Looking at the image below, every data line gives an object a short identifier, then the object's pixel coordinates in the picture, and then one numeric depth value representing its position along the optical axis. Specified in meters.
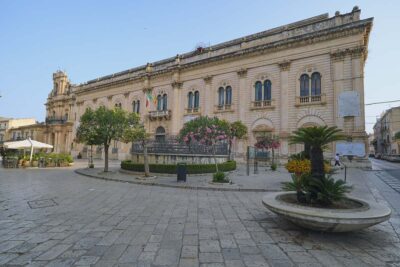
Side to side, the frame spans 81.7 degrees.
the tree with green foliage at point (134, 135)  15.52
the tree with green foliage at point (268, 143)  20.06
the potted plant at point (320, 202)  4.00
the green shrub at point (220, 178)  11.05
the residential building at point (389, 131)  49.78
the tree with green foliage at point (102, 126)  15.54
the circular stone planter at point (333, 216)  3.94
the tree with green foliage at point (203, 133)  15.59
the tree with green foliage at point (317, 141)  5.12
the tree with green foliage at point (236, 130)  22.39
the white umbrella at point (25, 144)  20.05
